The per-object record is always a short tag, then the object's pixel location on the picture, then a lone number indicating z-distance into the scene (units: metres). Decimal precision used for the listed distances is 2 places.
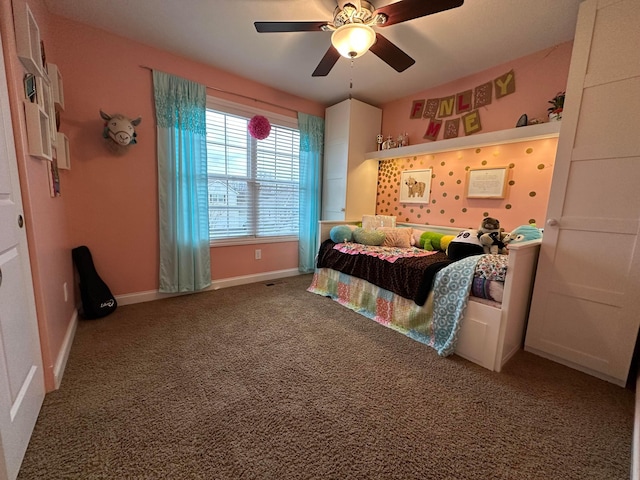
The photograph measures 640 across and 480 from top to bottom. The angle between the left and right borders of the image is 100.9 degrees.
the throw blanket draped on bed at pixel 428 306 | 1.81
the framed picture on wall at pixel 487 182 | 2.54
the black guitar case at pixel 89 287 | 2.21
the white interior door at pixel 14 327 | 0.95
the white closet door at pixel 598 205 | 1.49
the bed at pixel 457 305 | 1.67
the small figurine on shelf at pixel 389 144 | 3.31
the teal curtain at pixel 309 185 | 3.50
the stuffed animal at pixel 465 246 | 2.19
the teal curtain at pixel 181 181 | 2.54
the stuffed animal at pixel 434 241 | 2.74
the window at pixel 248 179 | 2.94
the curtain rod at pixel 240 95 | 2.44
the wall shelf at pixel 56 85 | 1.83
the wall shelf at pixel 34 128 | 1.30
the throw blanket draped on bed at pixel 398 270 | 2.00
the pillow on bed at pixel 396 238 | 2.93
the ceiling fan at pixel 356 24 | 1.53
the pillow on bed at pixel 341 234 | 2.98
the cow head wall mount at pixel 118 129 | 2.19
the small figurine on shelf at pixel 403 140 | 3.24
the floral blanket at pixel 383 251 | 2.43
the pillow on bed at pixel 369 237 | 2.89
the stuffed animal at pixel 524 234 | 2.01
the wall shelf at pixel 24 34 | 1.25
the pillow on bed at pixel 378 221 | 3.29
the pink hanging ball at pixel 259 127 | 2.89
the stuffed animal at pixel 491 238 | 2.19
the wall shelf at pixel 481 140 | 2.10
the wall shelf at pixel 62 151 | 1.93
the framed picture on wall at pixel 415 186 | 3.14
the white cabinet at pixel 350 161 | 3.36
